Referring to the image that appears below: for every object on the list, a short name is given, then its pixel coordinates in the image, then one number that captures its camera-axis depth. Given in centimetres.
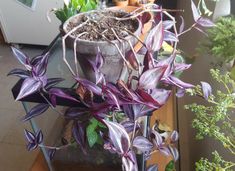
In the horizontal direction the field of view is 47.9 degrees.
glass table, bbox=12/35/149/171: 80
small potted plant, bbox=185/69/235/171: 66
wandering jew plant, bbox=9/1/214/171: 52
